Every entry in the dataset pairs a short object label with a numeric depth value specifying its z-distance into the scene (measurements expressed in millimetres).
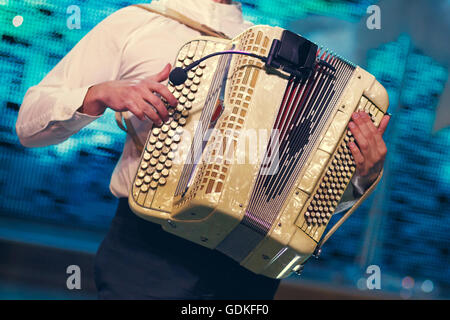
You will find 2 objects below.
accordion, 3435
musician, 3596
